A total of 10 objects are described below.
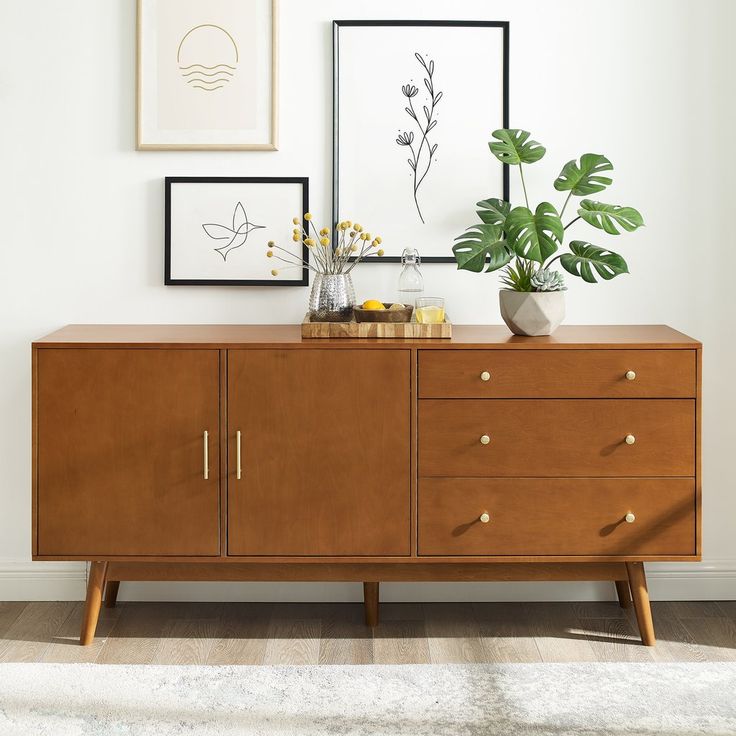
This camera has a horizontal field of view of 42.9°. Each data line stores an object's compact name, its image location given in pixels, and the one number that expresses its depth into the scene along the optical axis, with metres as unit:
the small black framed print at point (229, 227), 2.80
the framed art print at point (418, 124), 2.76
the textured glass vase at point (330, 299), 2.58
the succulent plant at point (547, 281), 2.52
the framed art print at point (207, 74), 2.75
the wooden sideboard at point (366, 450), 2.45
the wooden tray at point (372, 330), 2.48
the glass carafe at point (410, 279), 2.73
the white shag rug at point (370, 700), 2.14
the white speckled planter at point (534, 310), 2.52
